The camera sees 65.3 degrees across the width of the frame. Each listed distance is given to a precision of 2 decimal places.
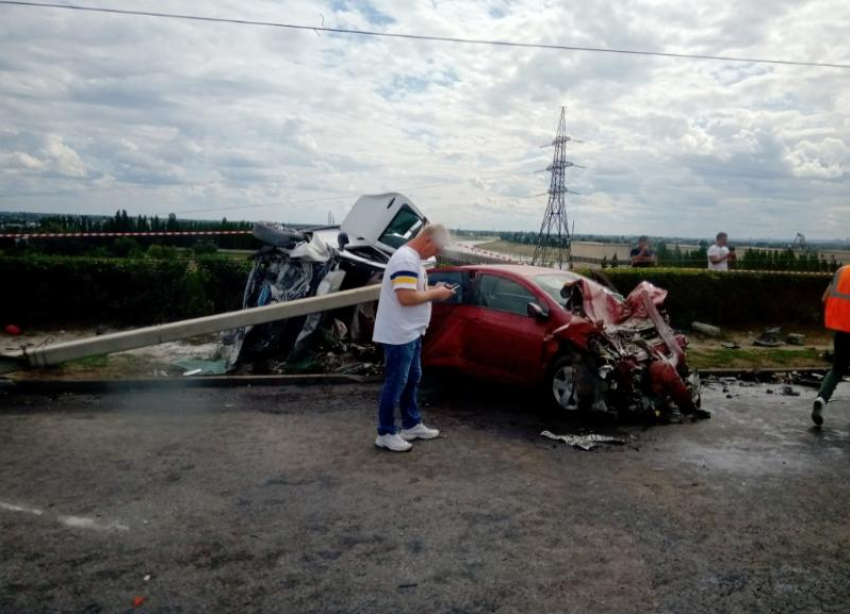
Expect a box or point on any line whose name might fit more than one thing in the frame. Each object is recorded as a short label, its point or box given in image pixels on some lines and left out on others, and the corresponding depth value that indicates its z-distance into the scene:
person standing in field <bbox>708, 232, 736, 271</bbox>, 13.45
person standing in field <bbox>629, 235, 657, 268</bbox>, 13.58
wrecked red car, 6.65
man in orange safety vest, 6.54
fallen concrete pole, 6.71
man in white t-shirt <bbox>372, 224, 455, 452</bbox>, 5.41
